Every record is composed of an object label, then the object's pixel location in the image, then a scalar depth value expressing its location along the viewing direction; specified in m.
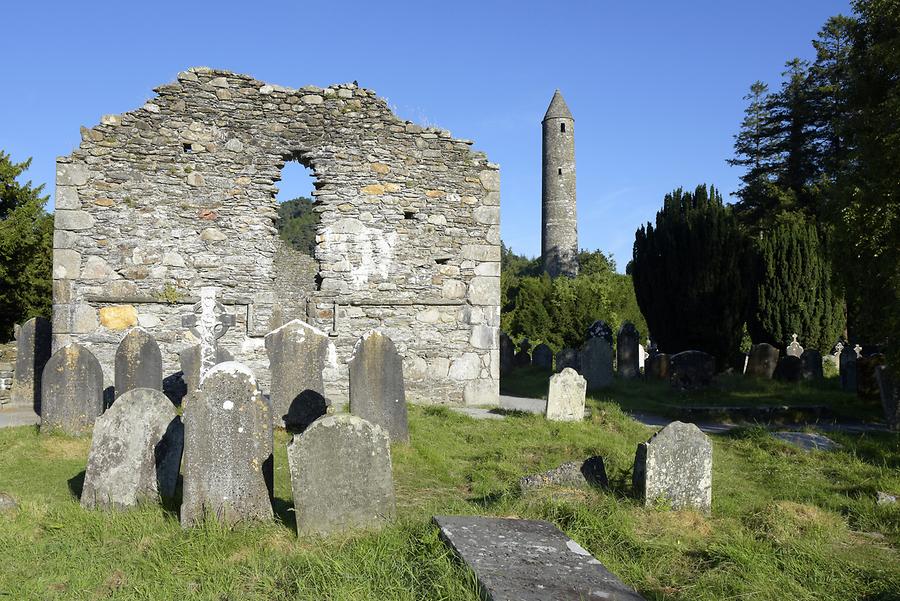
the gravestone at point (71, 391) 8.30
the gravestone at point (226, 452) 4.99
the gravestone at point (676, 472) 5.53
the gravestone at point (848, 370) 14.17
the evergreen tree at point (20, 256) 17.66
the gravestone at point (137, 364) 9.42
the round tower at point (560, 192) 39.69
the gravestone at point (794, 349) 18.25
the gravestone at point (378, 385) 8.20
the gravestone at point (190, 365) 10.24
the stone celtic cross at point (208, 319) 11.02
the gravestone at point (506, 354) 17.30
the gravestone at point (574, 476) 5.89
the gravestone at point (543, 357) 17.95
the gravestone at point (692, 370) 13.85
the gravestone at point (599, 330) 16.41
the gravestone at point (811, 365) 16.27
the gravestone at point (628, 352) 16.80
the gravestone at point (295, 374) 8.65
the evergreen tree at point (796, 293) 19.25
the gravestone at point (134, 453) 5.52
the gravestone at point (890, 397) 9.28
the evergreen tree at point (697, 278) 17.52
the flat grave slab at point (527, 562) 3.26
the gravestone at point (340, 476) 4.65
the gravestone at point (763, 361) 16.30
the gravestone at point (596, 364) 14.13
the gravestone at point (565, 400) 9.81
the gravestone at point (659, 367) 15.95
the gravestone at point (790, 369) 15.40
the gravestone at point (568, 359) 16.28
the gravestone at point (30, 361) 11.77
